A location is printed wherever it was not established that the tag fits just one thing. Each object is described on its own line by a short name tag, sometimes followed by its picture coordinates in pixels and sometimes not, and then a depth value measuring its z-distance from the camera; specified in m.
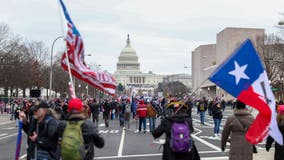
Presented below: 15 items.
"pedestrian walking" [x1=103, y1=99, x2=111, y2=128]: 28.44
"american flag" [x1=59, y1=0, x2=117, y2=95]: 8.43
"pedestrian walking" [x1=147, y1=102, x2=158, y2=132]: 23.39
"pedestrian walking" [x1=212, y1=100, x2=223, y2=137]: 21.14
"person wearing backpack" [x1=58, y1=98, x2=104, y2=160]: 6.75
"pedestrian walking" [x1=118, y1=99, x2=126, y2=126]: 27.96
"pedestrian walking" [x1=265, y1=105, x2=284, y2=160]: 9.56
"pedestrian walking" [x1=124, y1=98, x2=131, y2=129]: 26.80
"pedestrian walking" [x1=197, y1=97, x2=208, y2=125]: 29.24
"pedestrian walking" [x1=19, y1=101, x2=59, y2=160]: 7.36
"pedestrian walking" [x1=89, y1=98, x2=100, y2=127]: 27.61
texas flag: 7.42
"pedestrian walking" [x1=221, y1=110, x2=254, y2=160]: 8.05
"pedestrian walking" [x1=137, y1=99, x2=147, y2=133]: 23.48
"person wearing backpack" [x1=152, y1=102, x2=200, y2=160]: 7.51
